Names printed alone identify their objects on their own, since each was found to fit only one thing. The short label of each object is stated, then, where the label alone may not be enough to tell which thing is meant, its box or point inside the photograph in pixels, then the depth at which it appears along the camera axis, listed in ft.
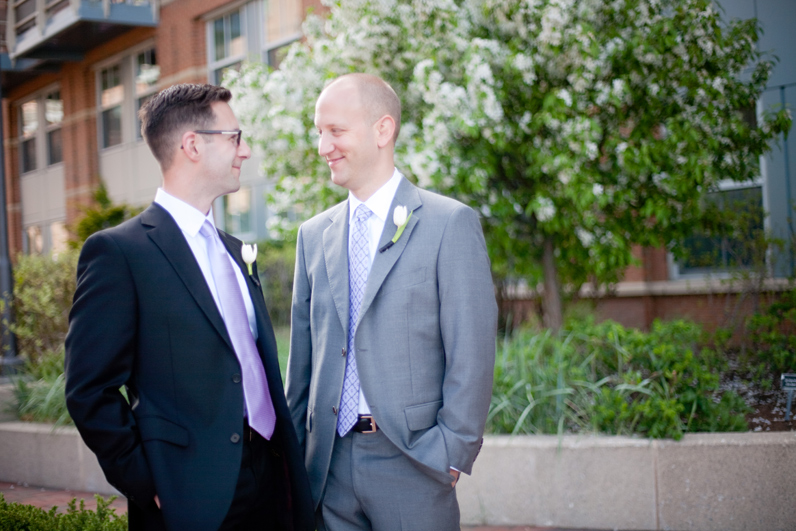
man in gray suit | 7.20
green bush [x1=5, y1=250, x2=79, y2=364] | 23.30
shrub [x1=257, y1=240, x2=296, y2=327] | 32.91
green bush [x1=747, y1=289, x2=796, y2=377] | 16.74
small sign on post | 14.35
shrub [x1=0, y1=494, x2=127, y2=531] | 9.78
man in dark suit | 6.30
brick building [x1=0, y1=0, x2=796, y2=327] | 31.19
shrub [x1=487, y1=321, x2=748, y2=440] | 14.16
